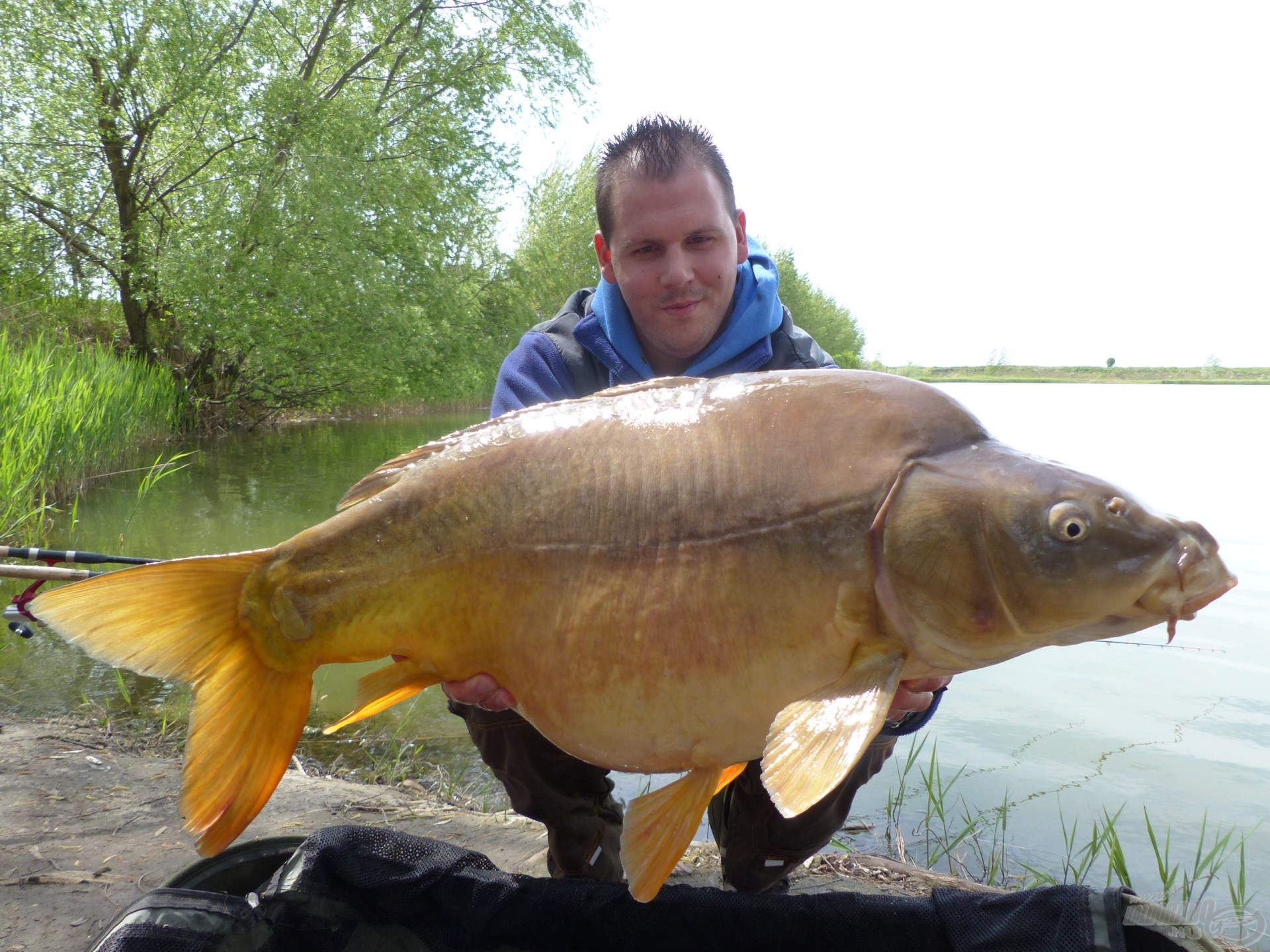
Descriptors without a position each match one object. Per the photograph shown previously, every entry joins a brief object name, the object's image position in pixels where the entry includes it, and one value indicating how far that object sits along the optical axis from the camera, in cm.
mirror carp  118
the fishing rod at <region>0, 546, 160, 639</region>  237
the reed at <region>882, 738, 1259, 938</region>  232
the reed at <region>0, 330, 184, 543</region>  430
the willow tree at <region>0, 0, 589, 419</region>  959
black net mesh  152
